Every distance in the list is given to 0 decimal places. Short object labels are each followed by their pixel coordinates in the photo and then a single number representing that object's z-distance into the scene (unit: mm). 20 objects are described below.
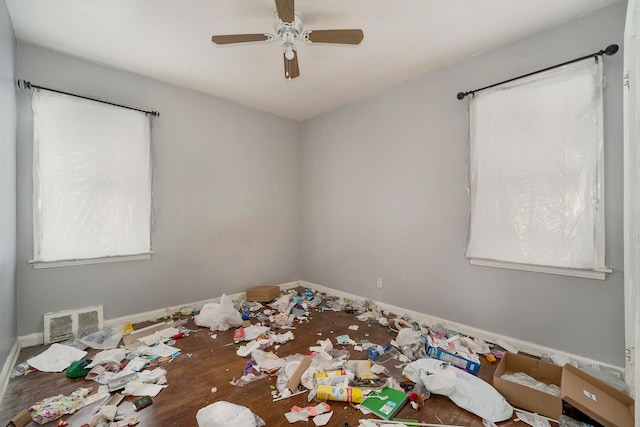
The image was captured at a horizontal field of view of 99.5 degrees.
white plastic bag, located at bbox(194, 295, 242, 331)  2738
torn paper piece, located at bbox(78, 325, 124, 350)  2348
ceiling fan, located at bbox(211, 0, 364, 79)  1858
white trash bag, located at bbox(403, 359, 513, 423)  1565
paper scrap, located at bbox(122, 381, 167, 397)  1738
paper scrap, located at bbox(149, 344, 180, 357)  2226
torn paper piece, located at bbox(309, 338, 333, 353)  2309
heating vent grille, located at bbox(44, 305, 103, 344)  2381
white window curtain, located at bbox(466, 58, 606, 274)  1957
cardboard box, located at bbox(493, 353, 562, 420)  1521
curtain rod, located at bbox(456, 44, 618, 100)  1867
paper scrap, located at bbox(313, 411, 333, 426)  1501
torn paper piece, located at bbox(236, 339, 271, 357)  2260
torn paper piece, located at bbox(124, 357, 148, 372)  1990
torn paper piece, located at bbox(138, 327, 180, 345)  2403
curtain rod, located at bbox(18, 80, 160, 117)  2311
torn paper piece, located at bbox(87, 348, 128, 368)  2020
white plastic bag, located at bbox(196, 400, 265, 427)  1421
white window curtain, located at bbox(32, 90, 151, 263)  2398
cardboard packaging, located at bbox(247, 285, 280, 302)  3525
